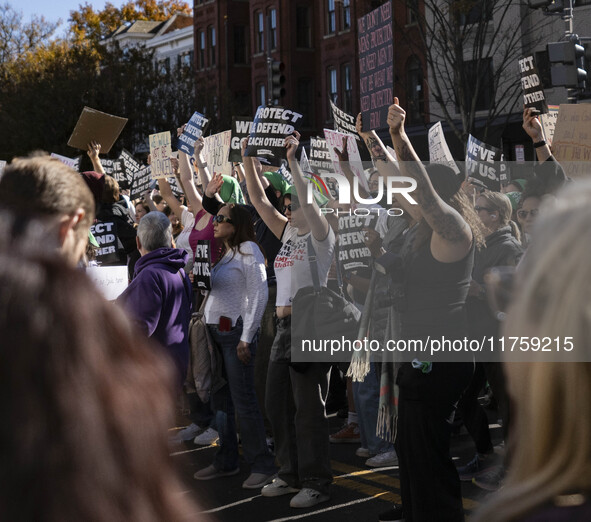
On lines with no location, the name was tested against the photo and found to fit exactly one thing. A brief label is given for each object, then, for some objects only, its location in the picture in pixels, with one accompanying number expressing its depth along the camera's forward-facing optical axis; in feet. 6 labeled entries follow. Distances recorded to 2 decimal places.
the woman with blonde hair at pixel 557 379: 4.28
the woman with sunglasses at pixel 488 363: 20.76
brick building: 126.00
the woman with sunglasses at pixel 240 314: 21.48
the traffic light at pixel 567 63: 41.86
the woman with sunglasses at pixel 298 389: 19.53
